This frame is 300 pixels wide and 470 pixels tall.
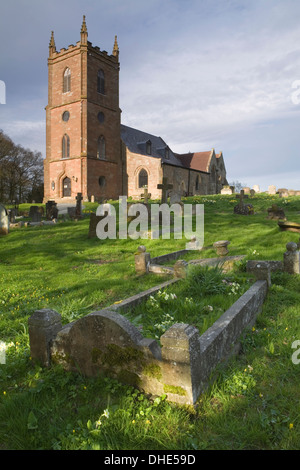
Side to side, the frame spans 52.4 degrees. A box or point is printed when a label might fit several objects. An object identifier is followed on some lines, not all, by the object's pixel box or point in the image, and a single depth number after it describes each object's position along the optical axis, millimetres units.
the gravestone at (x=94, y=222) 13031
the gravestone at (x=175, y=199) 19572
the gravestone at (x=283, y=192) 30247
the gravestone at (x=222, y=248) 8964
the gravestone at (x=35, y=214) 18938
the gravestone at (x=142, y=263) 7867
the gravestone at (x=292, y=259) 6570
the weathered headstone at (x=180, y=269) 6648
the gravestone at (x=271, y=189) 34188
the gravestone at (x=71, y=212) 18875
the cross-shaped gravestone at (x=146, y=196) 19425
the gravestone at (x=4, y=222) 14727
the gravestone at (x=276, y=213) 15703
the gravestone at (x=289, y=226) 10757
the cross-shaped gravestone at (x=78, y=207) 18472
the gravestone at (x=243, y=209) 18188
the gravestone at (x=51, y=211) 19114
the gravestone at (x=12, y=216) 19219
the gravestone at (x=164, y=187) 17609
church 31547
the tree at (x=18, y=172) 43500
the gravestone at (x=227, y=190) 39450
